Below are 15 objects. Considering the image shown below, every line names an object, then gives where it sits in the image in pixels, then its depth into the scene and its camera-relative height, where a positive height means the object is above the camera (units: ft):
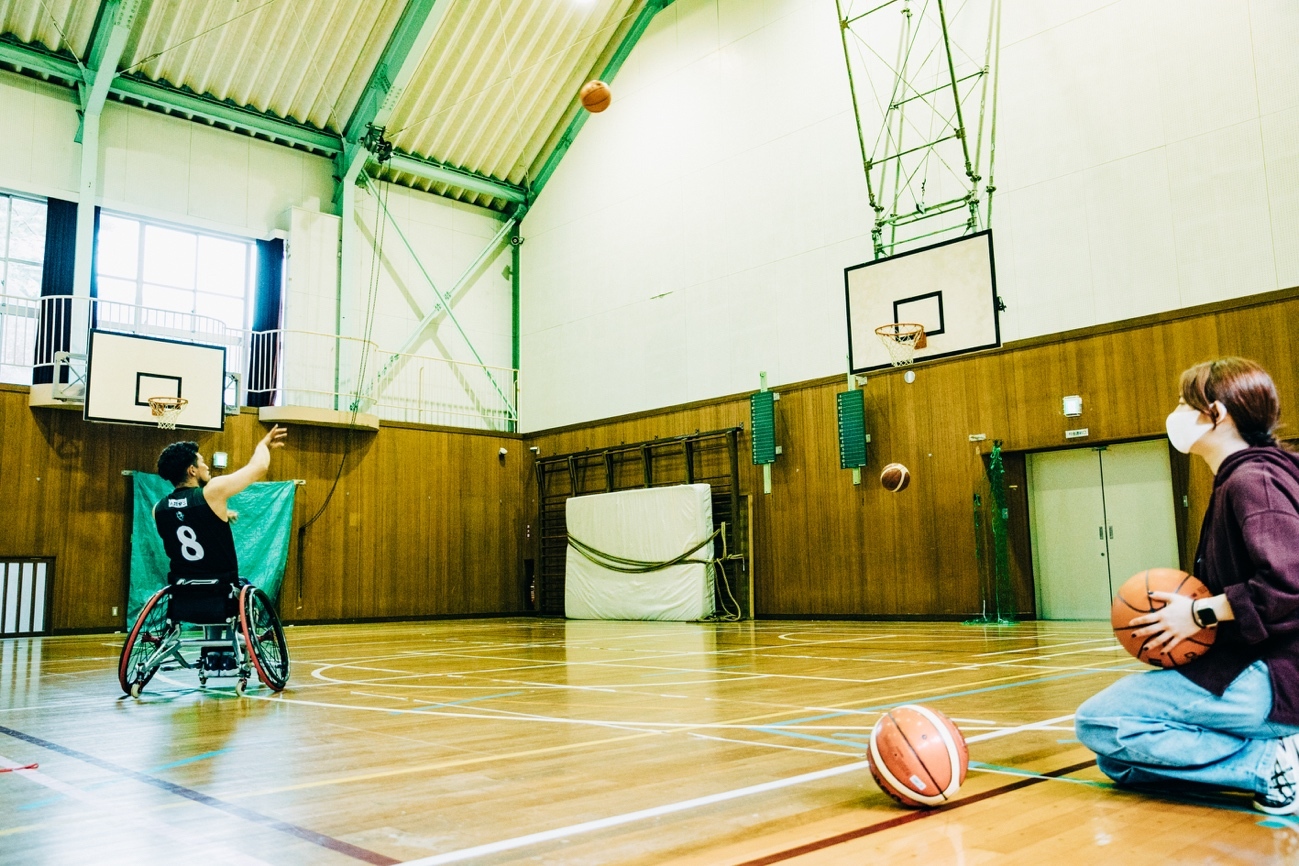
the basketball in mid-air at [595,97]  32.17 +15.35
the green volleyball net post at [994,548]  35.70 +0.16
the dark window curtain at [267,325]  46.88 +11.82
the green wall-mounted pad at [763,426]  42.88 +5.78
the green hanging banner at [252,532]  40.75 +1.66
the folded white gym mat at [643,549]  44.06 +0.53
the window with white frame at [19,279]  40.14 +12.42
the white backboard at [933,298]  32.17 +8.83
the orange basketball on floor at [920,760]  7.77 -1.66
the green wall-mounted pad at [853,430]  39.78 +5.14
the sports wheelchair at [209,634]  16.40 -1.10
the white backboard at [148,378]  38.27 +7.82
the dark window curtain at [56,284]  40.65 +12.22
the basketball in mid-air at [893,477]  37.29 +2.96
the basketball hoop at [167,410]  39.37 +6.56
